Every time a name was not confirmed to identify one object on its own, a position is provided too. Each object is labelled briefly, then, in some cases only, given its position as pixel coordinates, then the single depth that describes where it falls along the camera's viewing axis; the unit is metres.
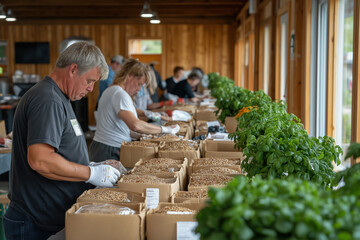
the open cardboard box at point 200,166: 2.74
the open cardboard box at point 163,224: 1.80
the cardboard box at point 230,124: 4.34
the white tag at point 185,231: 1.77
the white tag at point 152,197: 2.21
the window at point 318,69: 5.20
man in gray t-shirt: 2.03
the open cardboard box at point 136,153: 3.34
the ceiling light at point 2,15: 7.87
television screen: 13.92
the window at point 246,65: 11.63
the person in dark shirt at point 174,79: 10.24
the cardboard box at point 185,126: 4.51
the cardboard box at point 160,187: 2.24
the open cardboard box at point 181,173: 2.55
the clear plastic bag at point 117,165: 2.80
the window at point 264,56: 9.13
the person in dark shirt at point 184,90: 9.23
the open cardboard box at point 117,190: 2.06
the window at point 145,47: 15.42
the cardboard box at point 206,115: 5.85
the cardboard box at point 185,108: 6.79
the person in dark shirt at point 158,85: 9.41
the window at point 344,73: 4.24
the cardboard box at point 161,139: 3.77
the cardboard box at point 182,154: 3.17
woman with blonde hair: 3.88
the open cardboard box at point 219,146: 3.46
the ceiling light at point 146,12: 8.03
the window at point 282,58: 7.49
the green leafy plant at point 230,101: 4.48
